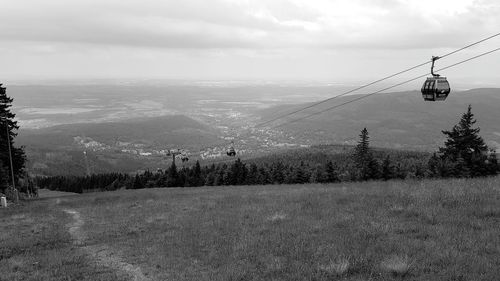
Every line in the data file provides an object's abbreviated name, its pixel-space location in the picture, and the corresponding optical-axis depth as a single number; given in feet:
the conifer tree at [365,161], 214.48
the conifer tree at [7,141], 159.94
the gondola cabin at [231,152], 171.89
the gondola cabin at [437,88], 75.41
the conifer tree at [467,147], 190.90
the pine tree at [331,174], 222.28
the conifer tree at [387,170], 210.42
